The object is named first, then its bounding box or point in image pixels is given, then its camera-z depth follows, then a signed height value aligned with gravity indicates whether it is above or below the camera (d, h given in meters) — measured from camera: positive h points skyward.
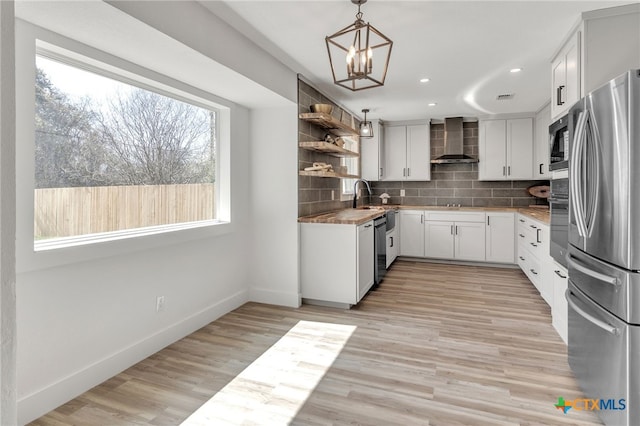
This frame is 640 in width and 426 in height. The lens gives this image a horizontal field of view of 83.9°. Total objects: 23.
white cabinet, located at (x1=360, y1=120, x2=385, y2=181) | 6.10 +0.90
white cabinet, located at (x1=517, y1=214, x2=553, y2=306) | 3.45 -0.55
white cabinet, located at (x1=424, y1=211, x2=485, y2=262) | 5.55 -0.47
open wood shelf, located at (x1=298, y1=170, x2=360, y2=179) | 3.75 +0.35
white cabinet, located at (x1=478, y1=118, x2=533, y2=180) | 5.59 +0.91
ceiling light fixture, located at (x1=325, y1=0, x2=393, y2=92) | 1.90 +1.34
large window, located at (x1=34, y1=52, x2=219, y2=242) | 2.04 +0.36
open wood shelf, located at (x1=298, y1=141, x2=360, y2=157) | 3.75 +0.65
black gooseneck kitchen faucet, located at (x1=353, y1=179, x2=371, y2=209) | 5.38 +0.30
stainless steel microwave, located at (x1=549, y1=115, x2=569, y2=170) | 2.50 +0.46
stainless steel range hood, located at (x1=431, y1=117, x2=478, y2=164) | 5.88 +1.08
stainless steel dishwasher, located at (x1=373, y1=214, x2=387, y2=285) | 4.23 -0.53
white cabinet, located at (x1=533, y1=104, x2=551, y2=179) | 4.96 +0.90
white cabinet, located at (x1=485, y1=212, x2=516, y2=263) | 5.36 -0.49
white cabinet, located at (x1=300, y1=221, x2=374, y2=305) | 3.58 -0.58
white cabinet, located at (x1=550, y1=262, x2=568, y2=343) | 2.76 -0.78
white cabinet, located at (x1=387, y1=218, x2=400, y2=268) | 5.20 -0.58
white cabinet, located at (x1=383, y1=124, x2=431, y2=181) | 6.13 +0.93
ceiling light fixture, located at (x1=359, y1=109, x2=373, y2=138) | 4.66 +1.00
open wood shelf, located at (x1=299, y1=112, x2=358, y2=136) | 3.71 +0.96
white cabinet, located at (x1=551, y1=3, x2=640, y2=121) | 2.37 +1.09
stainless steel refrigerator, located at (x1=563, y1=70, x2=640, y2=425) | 1.54 -0.19
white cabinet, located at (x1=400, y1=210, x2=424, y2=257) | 5.86 -0.45
